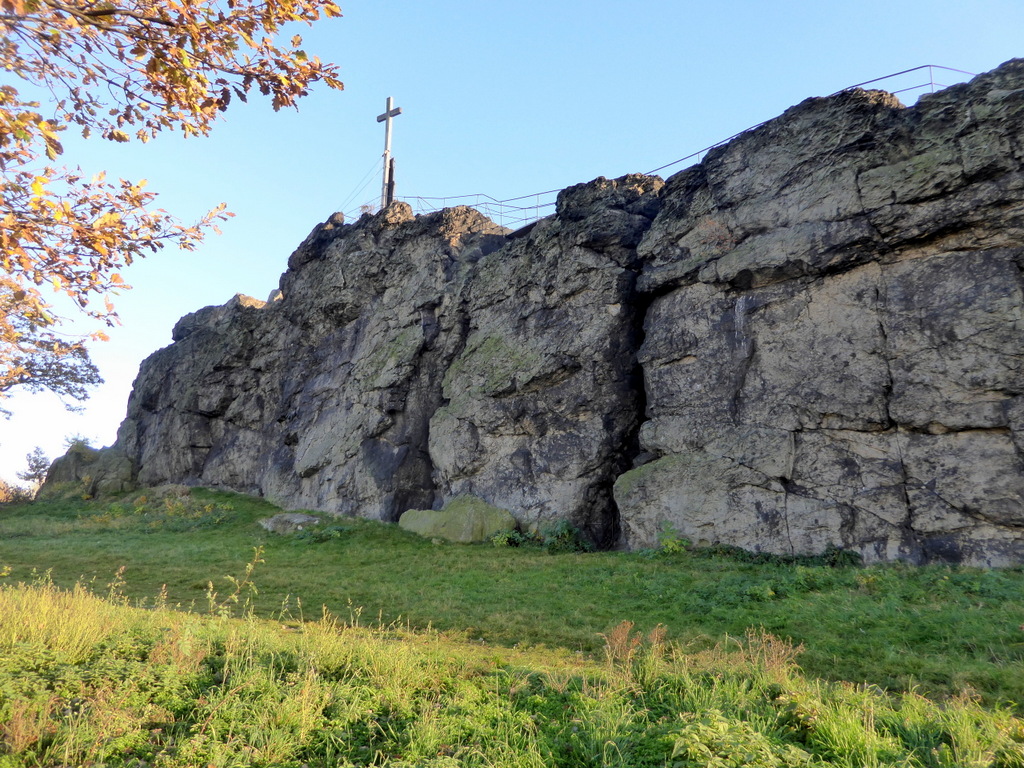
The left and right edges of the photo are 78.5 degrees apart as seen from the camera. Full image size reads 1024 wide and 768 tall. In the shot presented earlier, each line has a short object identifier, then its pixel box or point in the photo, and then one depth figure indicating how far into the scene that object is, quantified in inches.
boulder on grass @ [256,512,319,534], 1016.2
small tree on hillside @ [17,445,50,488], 2332.7
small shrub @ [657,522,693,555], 727.1
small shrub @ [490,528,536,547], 839.7
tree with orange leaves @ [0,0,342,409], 246.2
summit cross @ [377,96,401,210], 1512.1
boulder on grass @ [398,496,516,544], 882.1
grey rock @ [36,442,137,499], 1584.6
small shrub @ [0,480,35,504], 1573.3
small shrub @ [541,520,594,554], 812.7
